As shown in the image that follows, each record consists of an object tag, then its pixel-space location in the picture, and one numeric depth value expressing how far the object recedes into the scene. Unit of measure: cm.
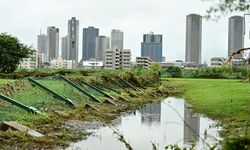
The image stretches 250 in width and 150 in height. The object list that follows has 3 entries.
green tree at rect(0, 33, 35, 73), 7081
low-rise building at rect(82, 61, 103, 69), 18238
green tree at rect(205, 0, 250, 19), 1981
